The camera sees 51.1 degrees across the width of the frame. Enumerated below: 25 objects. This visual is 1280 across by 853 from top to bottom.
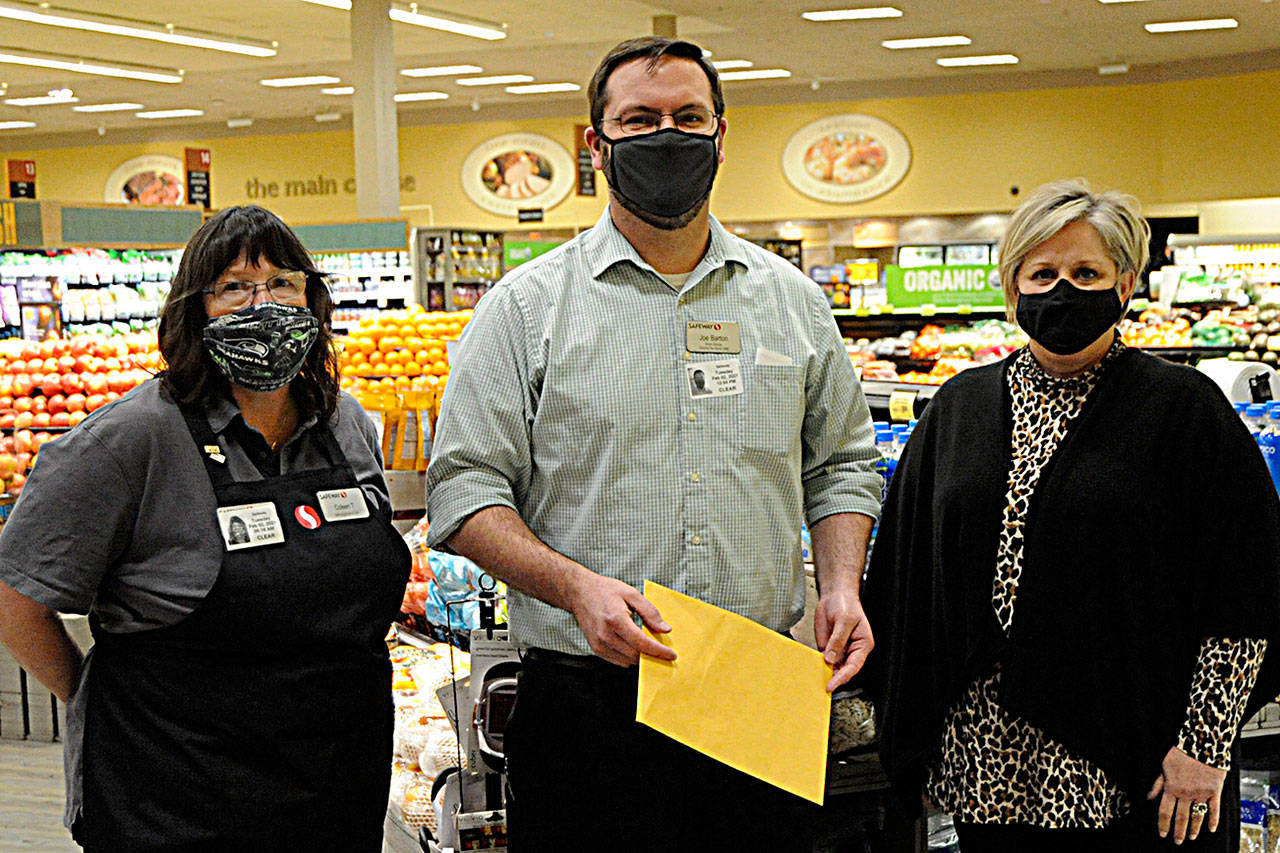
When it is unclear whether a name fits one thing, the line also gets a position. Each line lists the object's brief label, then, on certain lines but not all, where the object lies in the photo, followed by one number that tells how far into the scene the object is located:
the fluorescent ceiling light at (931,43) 15.03
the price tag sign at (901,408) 3.83
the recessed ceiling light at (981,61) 16.64
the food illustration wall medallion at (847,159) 18.88
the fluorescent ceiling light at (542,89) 19.00
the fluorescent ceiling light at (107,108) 20.03
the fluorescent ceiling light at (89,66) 15.35
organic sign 7.90
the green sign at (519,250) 16.41
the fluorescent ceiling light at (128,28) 12.79
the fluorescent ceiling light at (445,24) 13.33
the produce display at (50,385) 6.20
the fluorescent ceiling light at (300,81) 17.97
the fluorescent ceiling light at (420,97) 19.66
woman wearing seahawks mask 2.04
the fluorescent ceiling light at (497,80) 18.11
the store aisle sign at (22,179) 15.54
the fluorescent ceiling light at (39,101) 19.16
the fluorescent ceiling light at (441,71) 17.20
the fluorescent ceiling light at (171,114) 21.08
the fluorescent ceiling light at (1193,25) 14.09
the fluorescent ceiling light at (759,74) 17.77
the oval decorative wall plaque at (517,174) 20.91
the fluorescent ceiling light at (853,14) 13.18
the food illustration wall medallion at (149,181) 22.97
